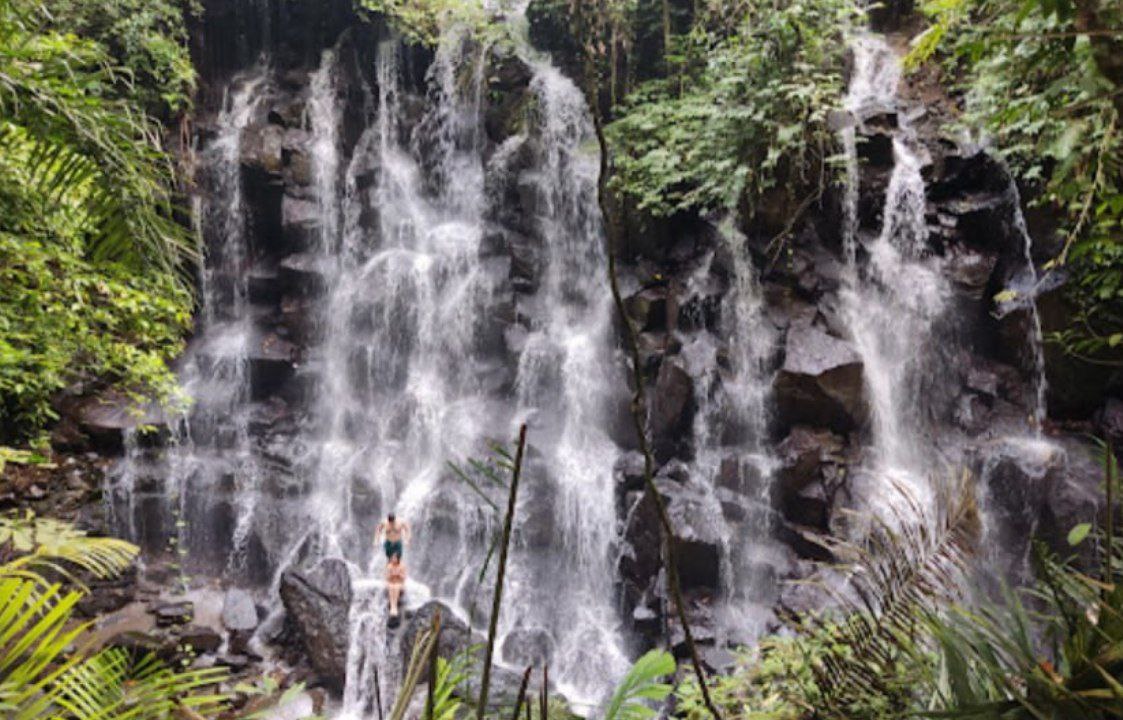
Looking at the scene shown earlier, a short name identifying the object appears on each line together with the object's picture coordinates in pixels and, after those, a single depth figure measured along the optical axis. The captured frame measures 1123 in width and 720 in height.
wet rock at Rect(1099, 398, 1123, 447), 8.69
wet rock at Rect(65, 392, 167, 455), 10.38
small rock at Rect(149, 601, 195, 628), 8.76
